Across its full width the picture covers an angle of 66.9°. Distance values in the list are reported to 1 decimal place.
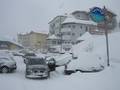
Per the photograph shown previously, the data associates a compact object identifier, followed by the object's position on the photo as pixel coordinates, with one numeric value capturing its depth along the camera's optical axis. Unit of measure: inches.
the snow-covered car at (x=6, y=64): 256.3
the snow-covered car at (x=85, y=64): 252.6
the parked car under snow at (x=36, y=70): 232.6
